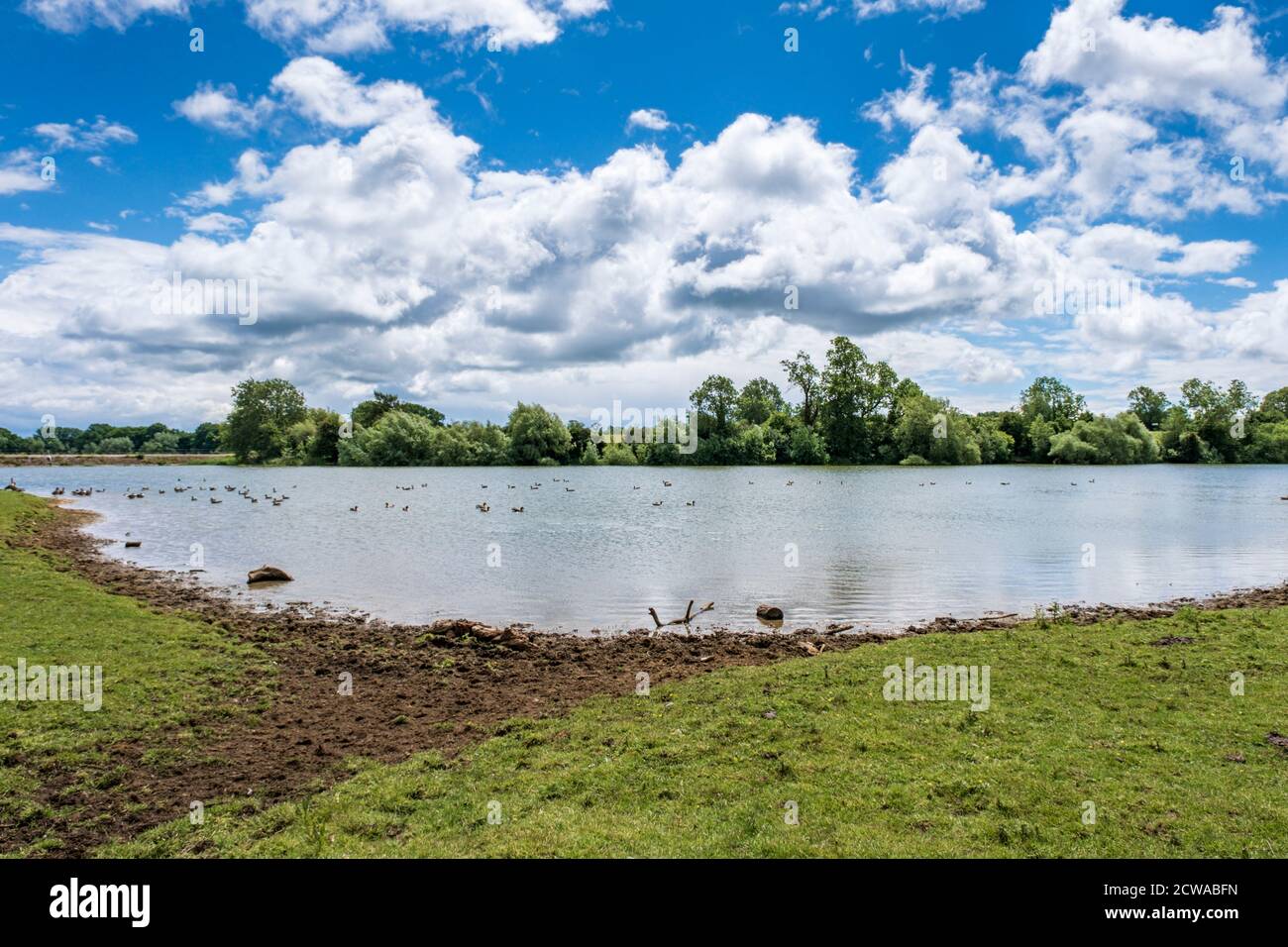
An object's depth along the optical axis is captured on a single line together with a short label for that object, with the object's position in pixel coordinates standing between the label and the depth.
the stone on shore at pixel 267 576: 24.77
